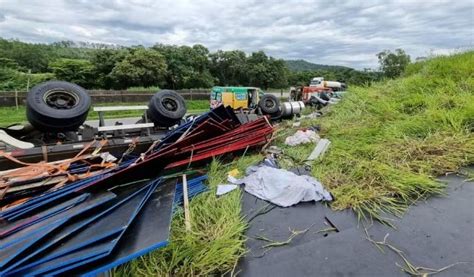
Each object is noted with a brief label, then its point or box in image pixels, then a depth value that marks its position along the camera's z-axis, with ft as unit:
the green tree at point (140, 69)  77.87
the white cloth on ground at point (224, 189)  8.91
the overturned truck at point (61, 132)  11.36
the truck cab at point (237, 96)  42.14
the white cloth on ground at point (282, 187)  8.20
